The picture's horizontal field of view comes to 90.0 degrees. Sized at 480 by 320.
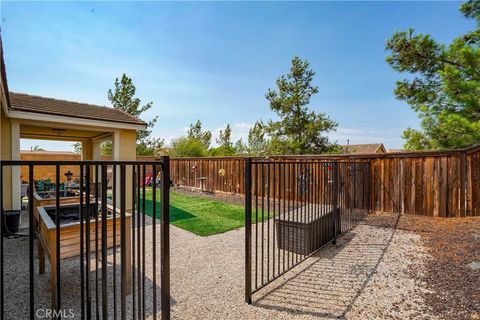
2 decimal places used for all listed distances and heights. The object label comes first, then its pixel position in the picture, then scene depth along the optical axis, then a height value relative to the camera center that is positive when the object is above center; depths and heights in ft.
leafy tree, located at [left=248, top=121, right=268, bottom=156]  85.56 +7.20
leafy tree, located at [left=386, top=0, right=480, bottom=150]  20.11 +7.12
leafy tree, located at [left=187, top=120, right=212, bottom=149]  98.37 +11.59
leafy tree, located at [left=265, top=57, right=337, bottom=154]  51.47 +9.93
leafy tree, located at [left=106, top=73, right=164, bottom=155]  61.46 +16.24
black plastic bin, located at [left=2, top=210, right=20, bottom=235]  15.56 -3.79
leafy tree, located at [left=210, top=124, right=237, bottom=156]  87.10 +6.70
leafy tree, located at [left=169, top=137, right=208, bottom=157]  72.02 +3.62
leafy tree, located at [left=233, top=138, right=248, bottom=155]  90.41 +4.97
